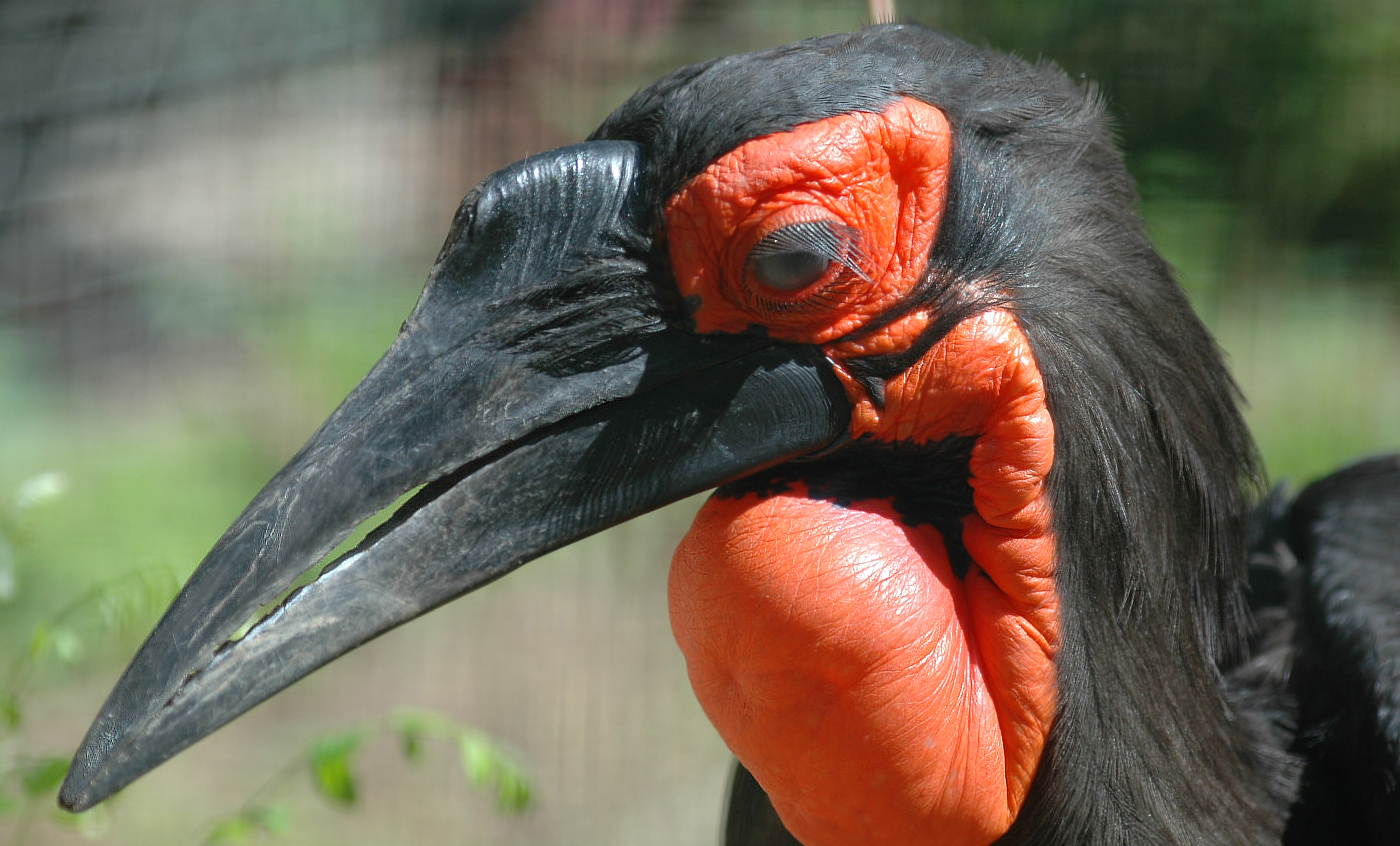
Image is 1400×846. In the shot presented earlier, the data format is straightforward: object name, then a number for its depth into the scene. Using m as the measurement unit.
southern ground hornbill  2.87
